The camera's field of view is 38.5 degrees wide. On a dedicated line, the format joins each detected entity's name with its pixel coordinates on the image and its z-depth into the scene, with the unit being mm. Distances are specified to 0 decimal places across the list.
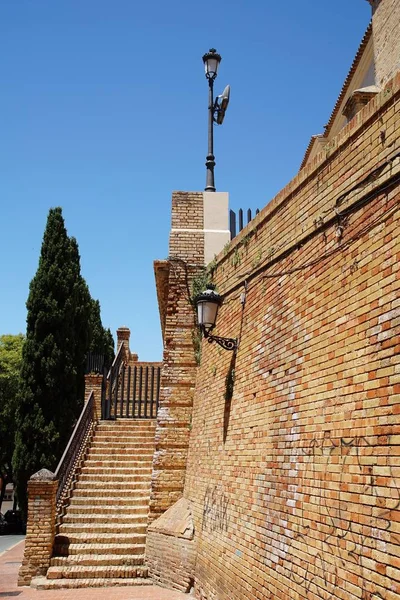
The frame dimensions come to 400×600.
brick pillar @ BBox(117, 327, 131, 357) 25141
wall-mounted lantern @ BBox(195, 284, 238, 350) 7309
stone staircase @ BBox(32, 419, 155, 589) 8383
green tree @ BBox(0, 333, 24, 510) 27156
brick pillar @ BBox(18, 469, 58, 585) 8570
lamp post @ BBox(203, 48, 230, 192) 10656
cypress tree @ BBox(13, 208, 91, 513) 20250
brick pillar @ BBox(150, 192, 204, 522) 9297
